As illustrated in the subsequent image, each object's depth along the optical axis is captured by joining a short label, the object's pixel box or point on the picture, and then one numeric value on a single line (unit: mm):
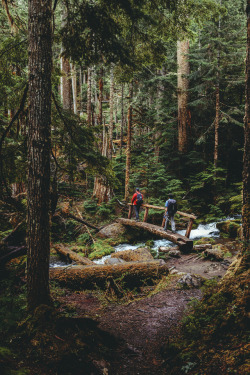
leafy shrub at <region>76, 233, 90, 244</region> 13024
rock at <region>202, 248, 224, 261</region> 8817
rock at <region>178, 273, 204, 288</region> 6297
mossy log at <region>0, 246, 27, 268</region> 5703
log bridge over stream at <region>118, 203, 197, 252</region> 10336
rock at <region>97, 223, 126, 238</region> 14117
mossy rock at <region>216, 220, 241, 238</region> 12823
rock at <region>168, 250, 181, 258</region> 10092
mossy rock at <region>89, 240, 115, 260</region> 10477
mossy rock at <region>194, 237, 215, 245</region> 12088
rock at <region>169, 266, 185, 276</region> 7132
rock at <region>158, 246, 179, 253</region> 10769
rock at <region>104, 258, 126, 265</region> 8622
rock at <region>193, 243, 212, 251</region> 10469
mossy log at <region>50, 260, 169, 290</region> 6727
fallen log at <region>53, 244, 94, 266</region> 8404
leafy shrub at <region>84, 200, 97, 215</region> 16469
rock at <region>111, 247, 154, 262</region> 9087
